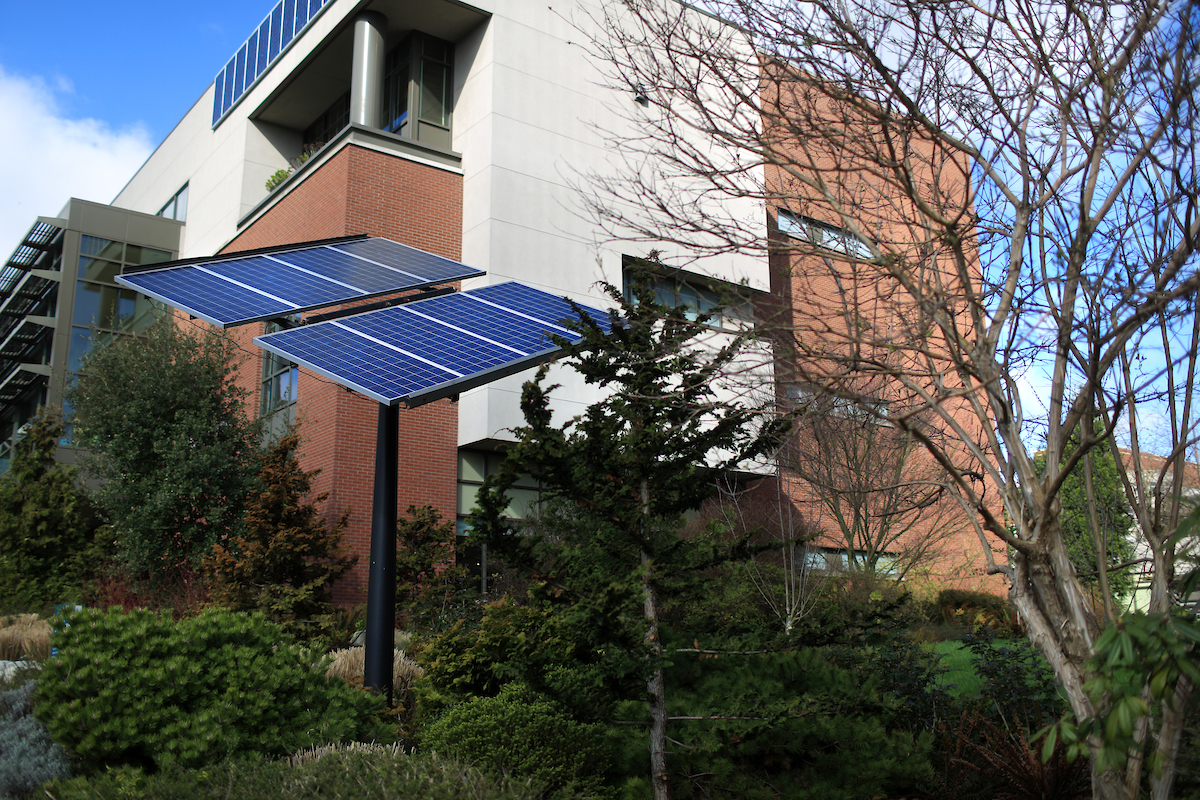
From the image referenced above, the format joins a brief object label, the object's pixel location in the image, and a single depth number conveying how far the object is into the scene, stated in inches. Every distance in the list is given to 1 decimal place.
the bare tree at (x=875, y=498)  665.0
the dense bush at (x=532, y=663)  285.3
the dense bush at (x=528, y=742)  279.9
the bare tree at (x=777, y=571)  589.9
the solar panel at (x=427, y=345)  292.5
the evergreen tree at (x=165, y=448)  705.6
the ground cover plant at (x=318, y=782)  233.8
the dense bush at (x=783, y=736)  289.3
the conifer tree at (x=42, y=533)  767.7
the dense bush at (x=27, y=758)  276.4
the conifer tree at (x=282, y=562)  546.3
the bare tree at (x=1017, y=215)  185.6
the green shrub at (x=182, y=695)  272.4
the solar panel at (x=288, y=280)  329.7
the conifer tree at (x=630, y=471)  284.0
